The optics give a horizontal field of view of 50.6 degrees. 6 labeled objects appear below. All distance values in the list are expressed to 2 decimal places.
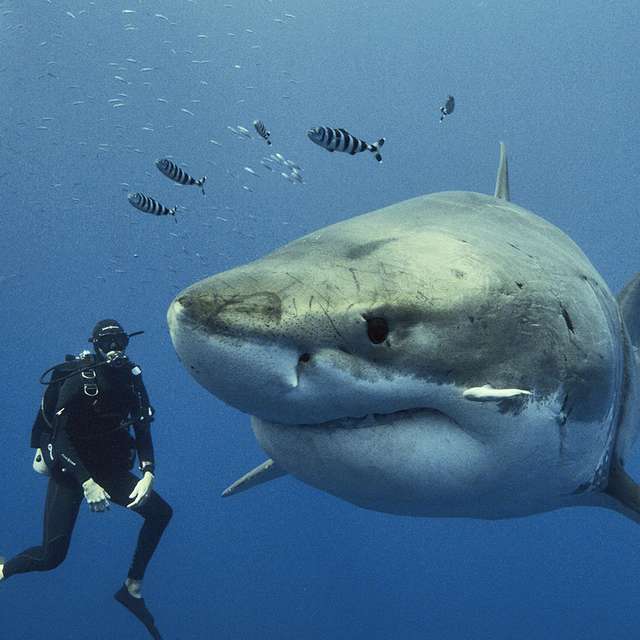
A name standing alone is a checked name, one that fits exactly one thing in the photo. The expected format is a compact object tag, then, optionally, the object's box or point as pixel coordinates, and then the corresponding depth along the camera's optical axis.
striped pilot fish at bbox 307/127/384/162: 5.80
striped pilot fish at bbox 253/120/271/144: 8.14
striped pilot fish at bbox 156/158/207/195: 7.50
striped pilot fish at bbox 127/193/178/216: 7.80
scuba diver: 6.08
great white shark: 1.64
